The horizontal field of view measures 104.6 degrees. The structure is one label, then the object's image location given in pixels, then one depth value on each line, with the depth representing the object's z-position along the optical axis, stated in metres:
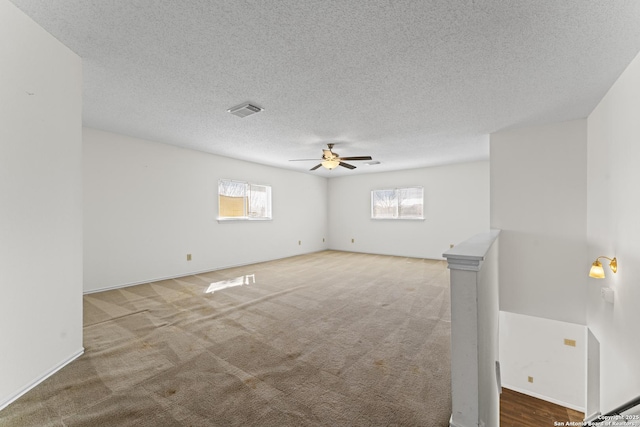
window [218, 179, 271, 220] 5.54
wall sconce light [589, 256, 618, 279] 2.41
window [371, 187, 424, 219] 6.90
